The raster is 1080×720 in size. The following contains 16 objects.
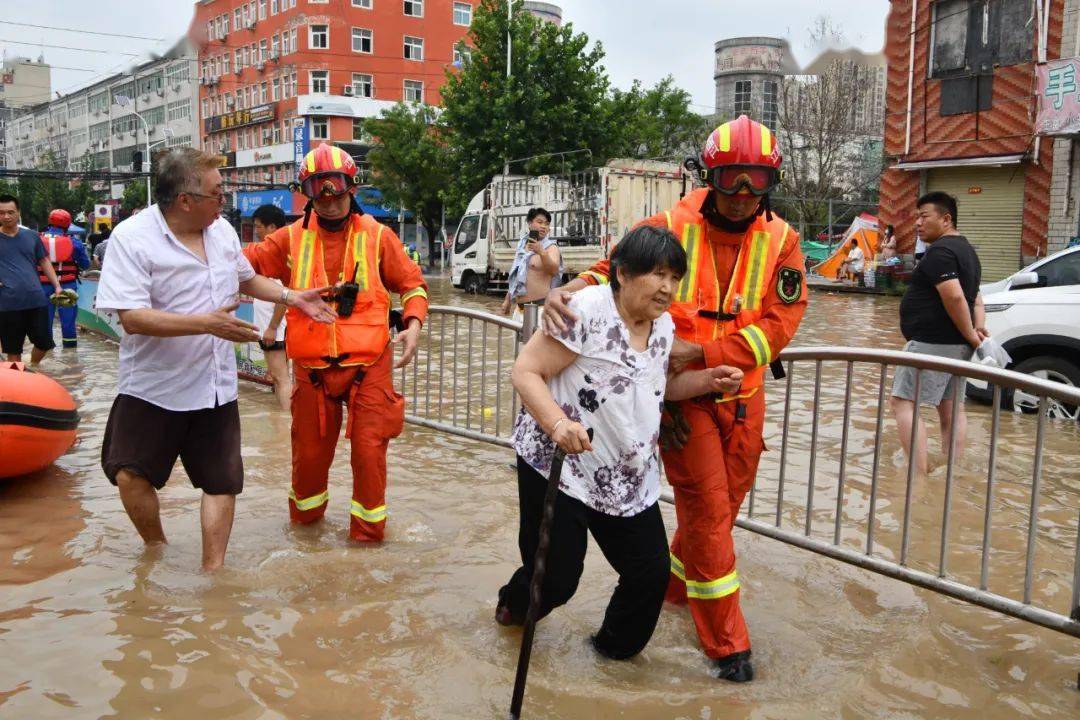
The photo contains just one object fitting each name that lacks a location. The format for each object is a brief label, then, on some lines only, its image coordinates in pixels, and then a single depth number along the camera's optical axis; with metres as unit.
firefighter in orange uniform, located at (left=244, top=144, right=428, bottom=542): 4.59
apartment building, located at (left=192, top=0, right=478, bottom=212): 52.78
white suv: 7.79
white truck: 21.42
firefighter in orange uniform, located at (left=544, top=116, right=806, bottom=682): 3.42
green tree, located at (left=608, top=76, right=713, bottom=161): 32.19
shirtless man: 9.06
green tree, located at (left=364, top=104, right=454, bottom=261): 37.47
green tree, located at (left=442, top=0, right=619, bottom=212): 30.61
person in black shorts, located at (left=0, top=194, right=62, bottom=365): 8.49
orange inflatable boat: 5.39
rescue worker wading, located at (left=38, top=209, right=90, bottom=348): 11.34
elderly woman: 3.16
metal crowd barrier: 3.71
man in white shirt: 3.86
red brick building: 22.11
